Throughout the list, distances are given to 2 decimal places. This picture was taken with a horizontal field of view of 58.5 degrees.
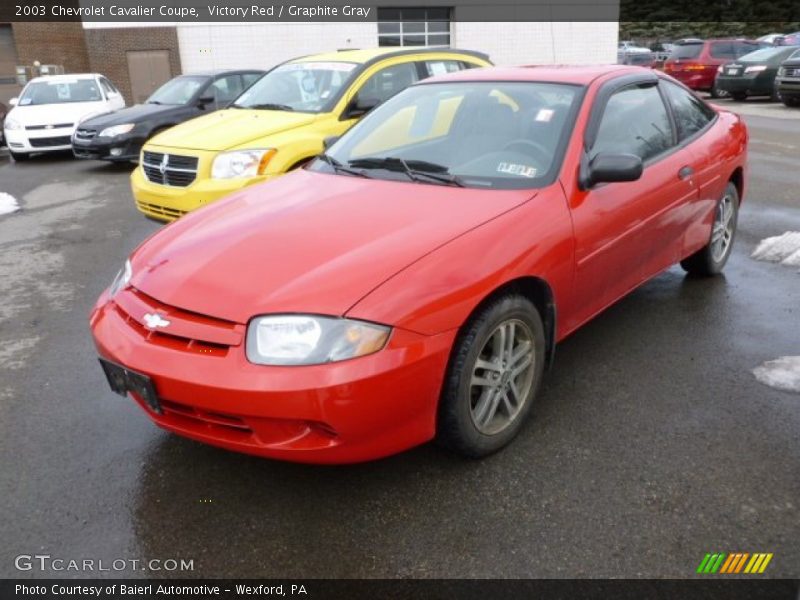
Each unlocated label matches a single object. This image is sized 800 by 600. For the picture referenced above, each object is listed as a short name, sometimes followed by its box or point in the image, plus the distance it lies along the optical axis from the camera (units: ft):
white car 42.32
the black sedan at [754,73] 59.47
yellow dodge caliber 19.84
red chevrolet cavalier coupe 8.26
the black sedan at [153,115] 36.60
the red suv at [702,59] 67.21
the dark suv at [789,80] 53.01
